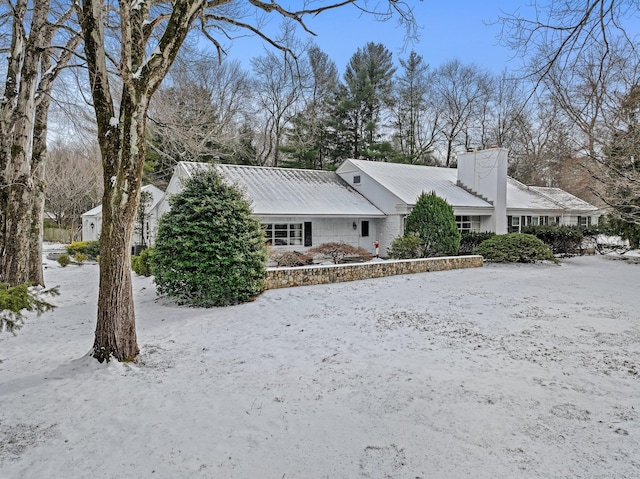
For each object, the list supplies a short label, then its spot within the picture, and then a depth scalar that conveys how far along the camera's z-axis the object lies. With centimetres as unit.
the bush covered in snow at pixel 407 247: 1440
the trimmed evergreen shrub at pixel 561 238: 1780
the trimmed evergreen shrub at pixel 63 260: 1616
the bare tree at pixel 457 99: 3188
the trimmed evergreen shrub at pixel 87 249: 1767
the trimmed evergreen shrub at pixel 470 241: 1836
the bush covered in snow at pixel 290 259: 1357
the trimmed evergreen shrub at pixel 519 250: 1502
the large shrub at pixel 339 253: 1484
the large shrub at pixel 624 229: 1647
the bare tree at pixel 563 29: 388
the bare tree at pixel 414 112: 3450
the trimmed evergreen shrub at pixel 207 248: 813
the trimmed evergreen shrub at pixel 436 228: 1498
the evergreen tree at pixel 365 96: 3298
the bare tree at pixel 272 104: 2770
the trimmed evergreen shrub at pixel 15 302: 348
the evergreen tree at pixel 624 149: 976
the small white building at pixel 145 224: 1917
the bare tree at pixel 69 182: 2614
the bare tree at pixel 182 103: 944
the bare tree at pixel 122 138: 486
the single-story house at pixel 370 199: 1688
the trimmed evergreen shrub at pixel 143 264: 1245
